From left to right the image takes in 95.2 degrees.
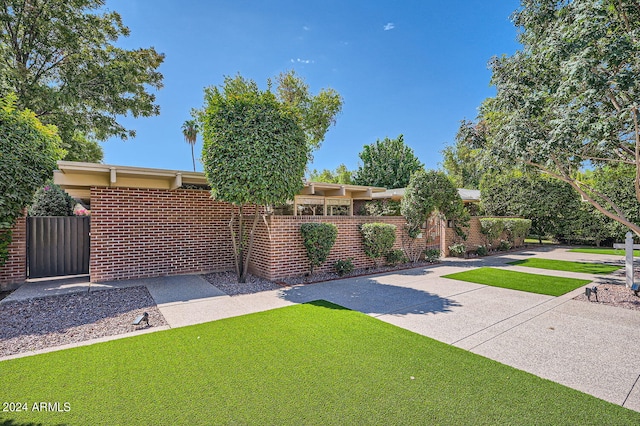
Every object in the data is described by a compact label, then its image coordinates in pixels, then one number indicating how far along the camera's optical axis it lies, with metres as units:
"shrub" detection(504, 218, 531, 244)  15.01
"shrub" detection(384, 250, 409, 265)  9.78
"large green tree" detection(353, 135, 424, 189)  29.23
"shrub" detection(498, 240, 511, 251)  14.84
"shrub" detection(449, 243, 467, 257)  12.17
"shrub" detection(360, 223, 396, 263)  8.99
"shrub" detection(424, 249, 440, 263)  10.82
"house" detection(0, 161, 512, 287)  7.05
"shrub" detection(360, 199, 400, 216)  14.24
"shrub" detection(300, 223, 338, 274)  7.75
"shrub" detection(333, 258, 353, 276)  8.16
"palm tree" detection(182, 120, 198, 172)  36.41
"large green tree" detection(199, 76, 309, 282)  6.36
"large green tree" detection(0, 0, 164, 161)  11.88
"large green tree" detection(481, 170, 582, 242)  17.36
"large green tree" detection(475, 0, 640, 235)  4.59
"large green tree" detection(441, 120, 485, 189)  35.25
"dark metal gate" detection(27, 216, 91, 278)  7.43
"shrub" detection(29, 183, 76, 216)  10.76
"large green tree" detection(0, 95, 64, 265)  5.77
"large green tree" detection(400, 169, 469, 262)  10.45
